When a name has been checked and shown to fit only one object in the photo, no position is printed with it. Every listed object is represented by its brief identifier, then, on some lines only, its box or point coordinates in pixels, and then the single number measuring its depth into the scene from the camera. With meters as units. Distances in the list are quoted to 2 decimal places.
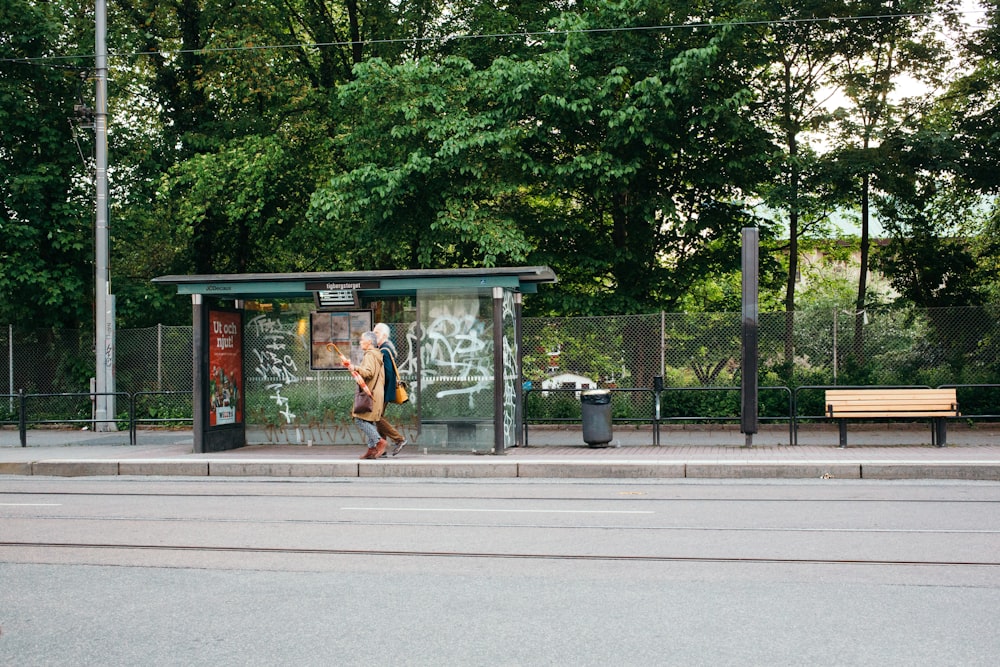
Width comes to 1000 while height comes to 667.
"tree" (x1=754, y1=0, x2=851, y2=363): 20.45
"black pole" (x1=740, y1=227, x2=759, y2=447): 14.95
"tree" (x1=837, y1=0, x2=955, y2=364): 20.08
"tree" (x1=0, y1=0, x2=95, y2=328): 22.72
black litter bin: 16.11
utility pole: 19.91
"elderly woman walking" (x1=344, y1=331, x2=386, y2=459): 14.78
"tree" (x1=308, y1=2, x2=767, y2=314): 20.12
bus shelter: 15.73
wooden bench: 15.31
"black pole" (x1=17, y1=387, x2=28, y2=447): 17.15
